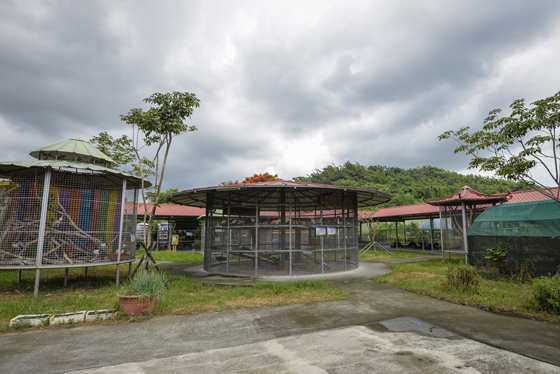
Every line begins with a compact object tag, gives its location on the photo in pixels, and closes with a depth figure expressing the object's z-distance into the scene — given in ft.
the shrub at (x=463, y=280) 27.78
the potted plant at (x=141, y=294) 21.35
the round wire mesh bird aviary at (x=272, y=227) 38.47
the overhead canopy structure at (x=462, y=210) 51.21
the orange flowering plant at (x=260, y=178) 73.96
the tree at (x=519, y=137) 30.12
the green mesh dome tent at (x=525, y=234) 30.53
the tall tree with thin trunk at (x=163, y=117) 31.76
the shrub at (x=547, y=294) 20.56
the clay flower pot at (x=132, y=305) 21.27
